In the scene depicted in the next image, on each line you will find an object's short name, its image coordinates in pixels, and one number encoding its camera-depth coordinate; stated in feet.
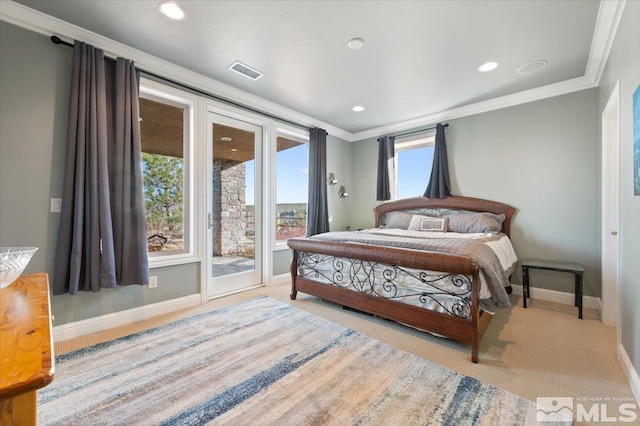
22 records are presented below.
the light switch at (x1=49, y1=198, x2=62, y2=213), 7.39
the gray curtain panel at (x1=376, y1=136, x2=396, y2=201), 15.46
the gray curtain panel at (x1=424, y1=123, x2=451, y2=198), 13.28
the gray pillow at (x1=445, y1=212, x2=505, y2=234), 11.46
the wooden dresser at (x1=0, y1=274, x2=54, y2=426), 1.75
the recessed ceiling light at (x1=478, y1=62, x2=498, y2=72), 9.19
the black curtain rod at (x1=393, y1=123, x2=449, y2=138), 13.52
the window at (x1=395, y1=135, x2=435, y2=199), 14.67
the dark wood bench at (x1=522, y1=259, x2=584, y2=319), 9.11
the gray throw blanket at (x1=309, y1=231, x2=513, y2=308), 6.81
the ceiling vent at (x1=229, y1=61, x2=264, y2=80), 9.39
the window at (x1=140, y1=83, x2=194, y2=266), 9.60
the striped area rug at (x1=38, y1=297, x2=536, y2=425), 4.79
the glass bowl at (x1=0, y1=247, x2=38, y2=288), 3.44
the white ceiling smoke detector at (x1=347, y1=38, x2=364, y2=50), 7.98
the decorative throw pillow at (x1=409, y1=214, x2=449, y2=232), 12.31
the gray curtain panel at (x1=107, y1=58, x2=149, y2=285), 8.13
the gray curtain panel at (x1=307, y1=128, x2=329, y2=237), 14.69
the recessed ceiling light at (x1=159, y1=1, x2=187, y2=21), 6.63
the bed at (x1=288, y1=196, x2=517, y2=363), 6.81
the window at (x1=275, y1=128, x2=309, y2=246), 13.93
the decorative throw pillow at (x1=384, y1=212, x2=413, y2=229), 13.89
